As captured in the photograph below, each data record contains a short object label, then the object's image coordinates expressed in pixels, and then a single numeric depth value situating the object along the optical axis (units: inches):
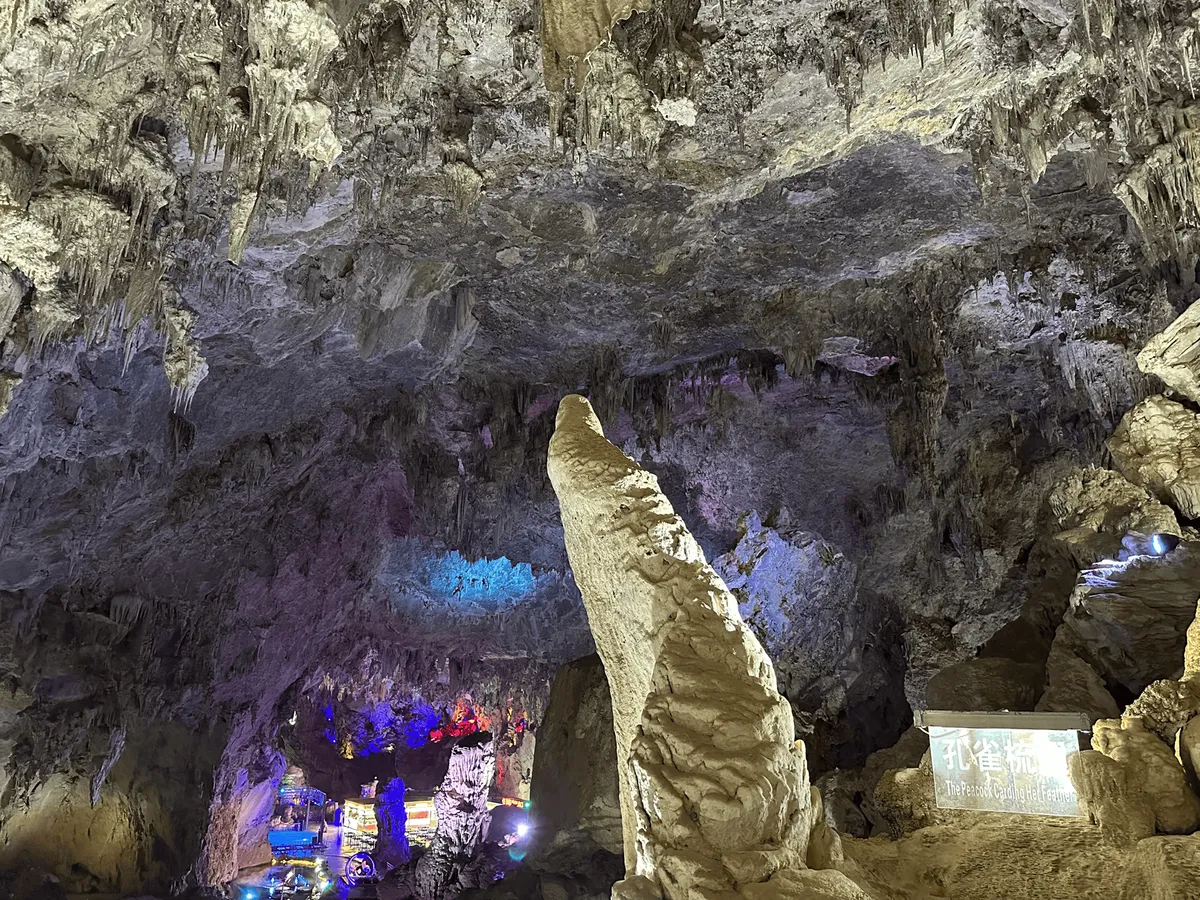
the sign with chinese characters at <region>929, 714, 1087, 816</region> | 210.5
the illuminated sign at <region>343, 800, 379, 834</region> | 1122.7
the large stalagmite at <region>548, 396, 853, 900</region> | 125.6
